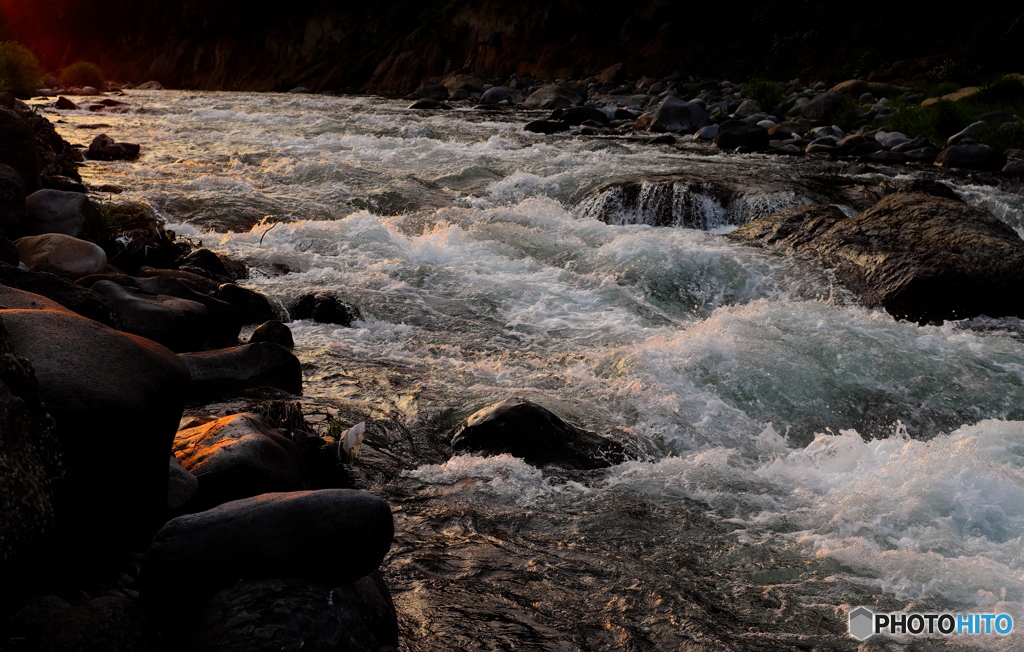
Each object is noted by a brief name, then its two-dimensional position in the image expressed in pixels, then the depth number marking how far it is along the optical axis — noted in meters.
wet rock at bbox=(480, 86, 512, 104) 29.68
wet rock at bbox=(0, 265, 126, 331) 4.69
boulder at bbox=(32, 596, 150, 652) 2.66
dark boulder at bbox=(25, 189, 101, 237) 8.04
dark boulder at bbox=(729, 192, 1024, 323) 7.99
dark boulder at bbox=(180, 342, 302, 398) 5.52
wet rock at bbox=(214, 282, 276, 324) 7.39
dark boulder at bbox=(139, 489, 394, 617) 2.97
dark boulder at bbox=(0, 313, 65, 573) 2.61
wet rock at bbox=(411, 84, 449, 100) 33.06
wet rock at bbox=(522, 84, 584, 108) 26.56
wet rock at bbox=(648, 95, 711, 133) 20.00
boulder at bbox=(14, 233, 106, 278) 6.78
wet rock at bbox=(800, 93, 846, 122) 19.45
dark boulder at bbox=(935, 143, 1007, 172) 13.95
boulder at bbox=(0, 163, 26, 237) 7.50
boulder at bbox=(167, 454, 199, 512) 3.54
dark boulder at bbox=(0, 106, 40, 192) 8.59
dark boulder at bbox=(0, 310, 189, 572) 3.09
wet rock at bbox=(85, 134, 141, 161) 15.36
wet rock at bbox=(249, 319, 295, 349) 6.67
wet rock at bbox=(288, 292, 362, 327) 7.68
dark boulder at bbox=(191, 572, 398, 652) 2.86
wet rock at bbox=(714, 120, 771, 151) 16.67
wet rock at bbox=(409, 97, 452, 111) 26.52
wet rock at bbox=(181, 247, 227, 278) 8.33
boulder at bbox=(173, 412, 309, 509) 3.73
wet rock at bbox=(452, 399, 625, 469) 5.09
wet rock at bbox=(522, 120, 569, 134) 19.11
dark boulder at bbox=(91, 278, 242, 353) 6.03
